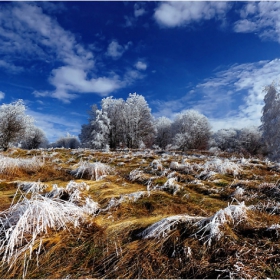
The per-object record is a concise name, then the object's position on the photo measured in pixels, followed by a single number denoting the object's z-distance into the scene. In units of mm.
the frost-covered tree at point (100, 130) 35812
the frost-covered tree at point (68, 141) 76581
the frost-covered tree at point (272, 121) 27938
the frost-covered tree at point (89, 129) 39650
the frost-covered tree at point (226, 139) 51450
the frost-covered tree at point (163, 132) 52725
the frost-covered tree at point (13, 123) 26312
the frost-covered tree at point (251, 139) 45794
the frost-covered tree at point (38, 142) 62844
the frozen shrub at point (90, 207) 3254
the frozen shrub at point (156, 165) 7167
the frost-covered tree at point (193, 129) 41416
